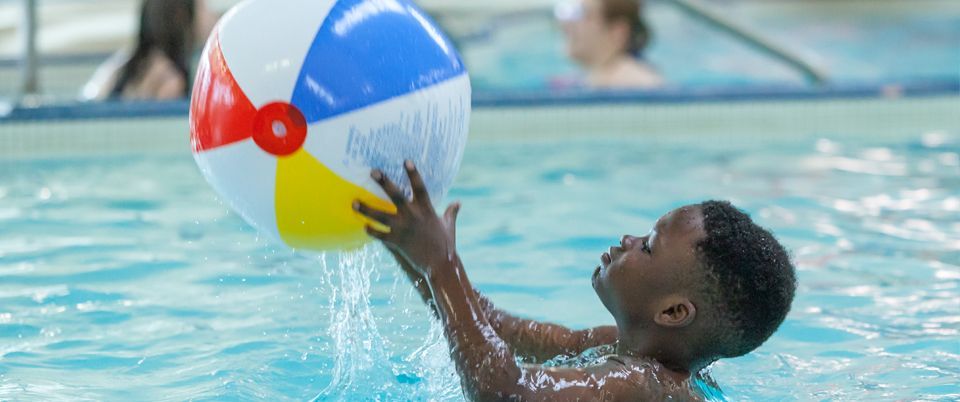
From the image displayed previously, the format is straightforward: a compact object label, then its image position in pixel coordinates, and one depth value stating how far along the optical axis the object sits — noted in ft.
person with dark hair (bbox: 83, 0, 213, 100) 20.88
